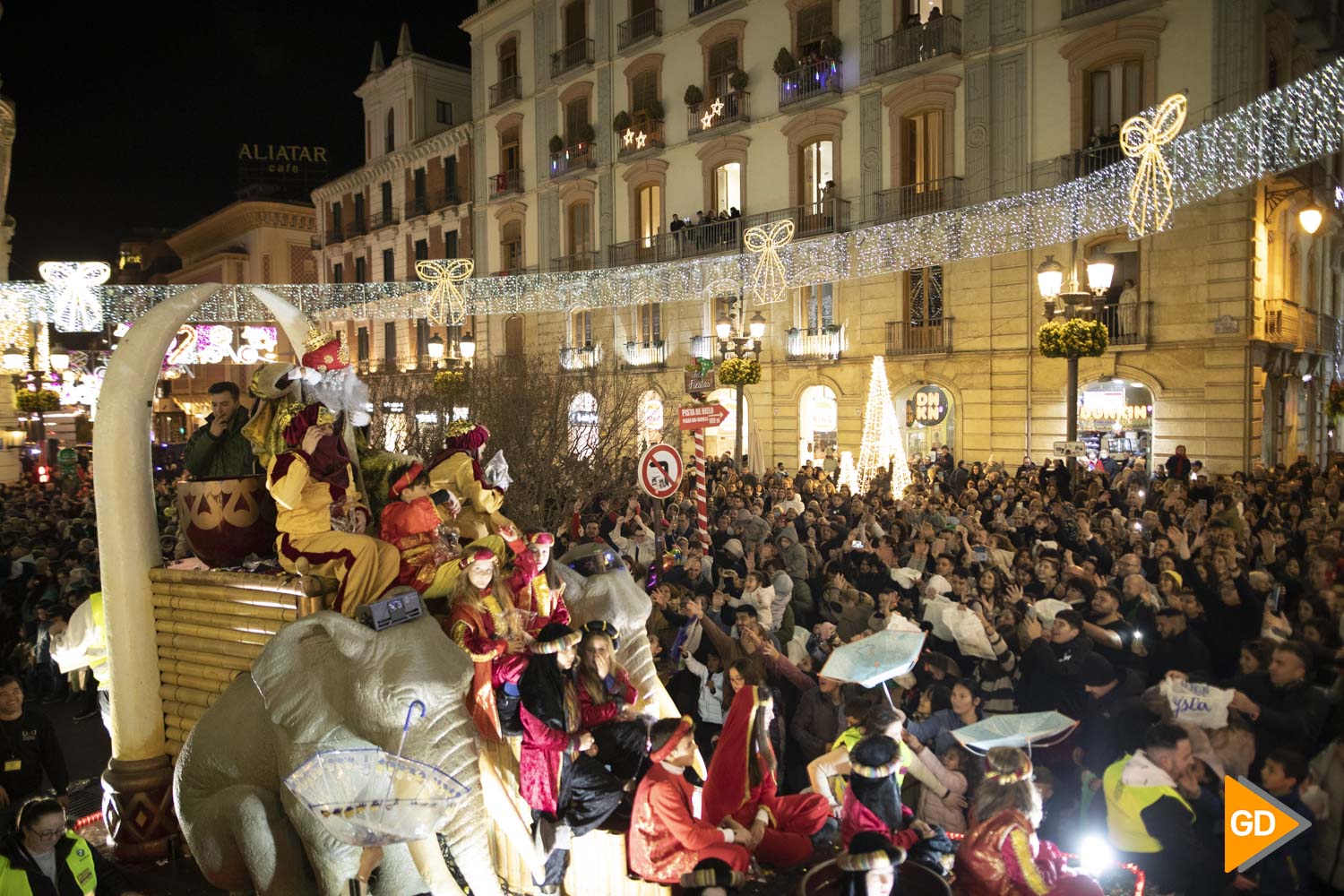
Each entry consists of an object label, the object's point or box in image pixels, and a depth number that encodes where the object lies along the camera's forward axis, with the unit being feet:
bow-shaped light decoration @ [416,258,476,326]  60.70
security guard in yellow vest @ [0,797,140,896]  13.56
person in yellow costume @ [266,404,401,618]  15.28
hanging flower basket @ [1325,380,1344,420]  79.51
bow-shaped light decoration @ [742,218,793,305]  54.70
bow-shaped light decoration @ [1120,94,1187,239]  35.45
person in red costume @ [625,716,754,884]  14.92
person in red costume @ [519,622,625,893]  15.21
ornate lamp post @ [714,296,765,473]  54.90
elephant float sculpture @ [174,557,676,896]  13.16
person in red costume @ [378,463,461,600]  16.62
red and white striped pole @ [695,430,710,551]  33.84
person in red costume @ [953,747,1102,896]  13.19
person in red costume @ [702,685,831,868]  16.24
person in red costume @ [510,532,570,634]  16.88
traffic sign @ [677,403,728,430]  37.37
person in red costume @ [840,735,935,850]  14.67
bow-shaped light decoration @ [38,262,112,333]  62.59
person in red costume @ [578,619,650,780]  16.10
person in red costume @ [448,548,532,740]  15.48
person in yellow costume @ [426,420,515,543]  18.48
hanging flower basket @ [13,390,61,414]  71.97
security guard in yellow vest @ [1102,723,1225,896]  14.10
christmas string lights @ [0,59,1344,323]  34.32
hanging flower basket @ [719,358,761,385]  56.08
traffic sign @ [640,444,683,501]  32.22
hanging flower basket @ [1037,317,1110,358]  41.60
